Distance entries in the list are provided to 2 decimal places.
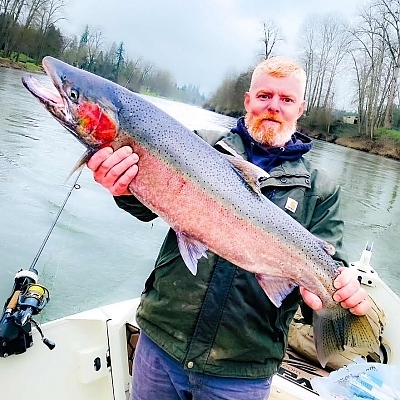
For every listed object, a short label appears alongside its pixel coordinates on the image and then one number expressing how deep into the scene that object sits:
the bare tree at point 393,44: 58.09
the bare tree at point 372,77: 58.09
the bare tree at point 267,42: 68.12
